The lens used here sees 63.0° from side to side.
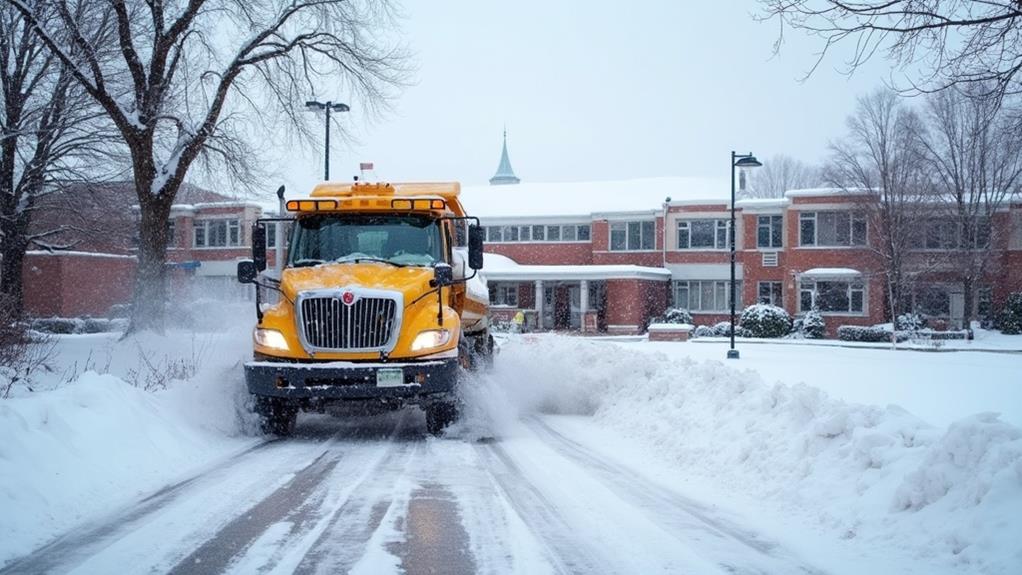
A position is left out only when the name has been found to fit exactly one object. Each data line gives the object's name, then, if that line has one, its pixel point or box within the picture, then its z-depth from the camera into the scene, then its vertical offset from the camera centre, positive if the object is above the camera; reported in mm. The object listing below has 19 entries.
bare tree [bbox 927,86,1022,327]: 35594 +5020
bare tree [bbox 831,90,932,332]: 36281 +4958
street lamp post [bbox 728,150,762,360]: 24953 +4279
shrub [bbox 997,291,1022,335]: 35594 -519
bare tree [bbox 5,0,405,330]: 20969 +5933
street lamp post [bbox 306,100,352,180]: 22103 +5225
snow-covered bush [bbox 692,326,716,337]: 38625 -1312
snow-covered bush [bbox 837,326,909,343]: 35344 -1319
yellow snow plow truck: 9297 -63
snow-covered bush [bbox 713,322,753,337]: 37406 -1216
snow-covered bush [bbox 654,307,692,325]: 42438 -629
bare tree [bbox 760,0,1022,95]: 7914 +2641
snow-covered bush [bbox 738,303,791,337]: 36906 -849
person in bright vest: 40219 -882
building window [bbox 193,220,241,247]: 49969 +4268
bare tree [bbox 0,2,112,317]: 23625 +4895
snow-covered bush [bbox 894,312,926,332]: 37344 -822
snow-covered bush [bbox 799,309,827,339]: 37281 -1080
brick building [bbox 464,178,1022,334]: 39750 +2579
